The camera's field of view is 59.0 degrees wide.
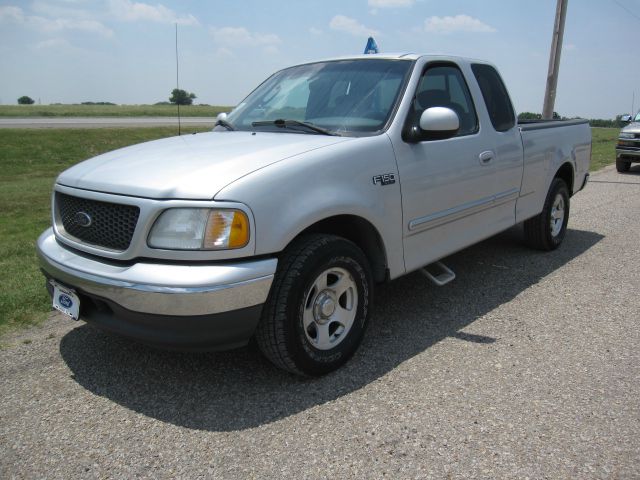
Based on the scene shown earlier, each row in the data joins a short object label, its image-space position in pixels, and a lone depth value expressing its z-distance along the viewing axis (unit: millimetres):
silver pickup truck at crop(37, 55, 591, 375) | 2701
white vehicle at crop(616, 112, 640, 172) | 13367
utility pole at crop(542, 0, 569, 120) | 13664
